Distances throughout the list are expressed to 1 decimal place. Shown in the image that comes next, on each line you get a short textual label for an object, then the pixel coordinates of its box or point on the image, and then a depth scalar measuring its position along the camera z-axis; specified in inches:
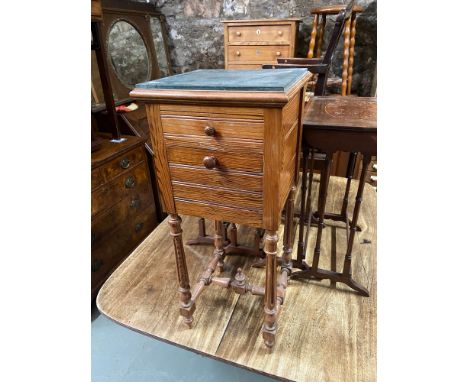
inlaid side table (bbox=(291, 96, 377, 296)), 39.1
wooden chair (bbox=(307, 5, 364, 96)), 82.5
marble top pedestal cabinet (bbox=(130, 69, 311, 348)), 27.3
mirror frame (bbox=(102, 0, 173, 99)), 81.6
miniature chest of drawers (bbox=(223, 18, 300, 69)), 84.7
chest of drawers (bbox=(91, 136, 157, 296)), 62.7
